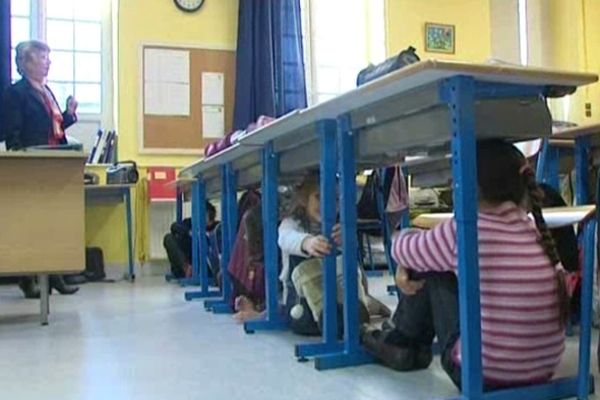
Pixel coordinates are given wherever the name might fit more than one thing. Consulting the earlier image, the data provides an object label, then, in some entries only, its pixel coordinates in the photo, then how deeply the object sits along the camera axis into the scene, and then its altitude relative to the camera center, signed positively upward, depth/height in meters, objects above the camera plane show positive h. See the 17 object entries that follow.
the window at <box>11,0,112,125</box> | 5.25 +1.42
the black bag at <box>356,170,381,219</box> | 4.12 +0.11
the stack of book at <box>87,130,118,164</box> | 5.07 +0.57
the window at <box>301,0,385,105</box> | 5.81 +1.60
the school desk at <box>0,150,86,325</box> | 2.62 +0.05
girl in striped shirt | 1.30 -0.11
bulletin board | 5.24 +0.84
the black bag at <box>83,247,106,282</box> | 4.80 -0.29
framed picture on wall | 6.04 +1.62
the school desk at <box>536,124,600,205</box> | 2.41 +0.24
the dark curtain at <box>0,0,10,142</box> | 4.70 +1.30
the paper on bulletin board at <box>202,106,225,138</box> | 5.36 +0.81
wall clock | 5.37 +1.74
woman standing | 3.57 +0.65
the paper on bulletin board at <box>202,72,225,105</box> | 5.37 +1.07
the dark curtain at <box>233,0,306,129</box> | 5.31 +1.27
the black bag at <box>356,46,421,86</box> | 2.01 +0.48
